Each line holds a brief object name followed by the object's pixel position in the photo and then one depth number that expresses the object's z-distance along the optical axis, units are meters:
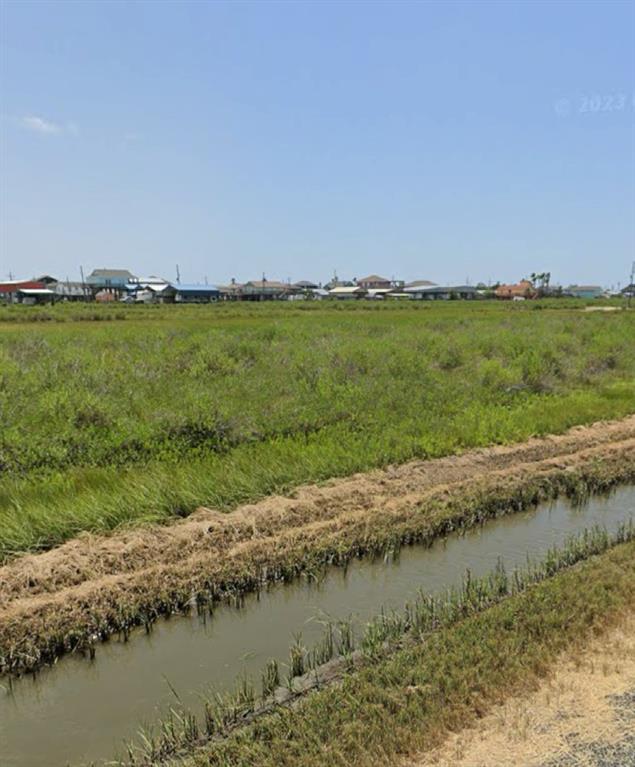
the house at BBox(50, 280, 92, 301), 80.29
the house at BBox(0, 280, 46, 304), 72.70
